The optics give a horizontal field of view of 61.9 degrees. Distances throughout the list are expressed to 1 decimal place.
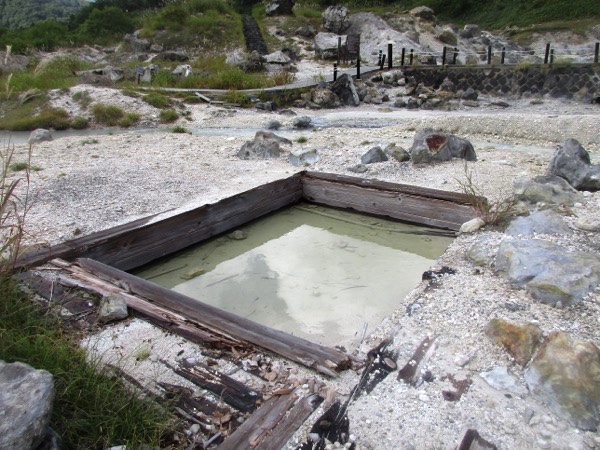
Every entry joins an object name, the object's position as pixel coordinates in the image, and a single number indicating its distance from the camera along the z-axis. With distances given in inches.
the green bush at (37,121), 452.1
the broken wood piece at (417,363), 103.2
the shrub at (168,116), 470.9
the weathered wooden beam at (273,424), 83.7
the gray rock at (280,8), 1189.1
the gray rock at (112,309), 123.5
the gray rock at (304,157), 281.9
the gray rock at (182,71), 669.3
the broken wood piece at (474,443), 83.9
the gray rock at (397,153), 272.7
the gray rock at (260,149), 297.4
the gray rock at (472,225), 179.8
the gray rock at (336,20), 1106.1
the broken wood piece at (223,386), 95.3
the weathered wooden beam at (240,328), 105.0
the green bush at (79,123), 457.4
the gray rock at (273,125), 437.2
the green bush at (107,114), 467.5
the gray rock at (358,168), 261.9
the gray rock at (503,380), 98.3
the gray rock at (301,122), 438.3
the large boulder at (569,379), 89.7
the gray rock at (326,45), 936.9
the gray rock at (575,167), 213.6
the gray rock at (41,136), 373.4
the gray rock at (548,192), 197.8
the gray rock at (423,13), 1200.0
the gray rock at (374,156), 271.0
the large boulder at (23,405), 65.8
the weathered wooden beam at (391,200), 202.1
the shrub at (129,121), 458.0
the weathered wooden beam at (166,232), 164.6
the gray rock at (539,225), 164.1
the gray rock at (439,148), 267.4
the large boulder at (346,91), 588.7
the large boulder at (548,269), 126.7
